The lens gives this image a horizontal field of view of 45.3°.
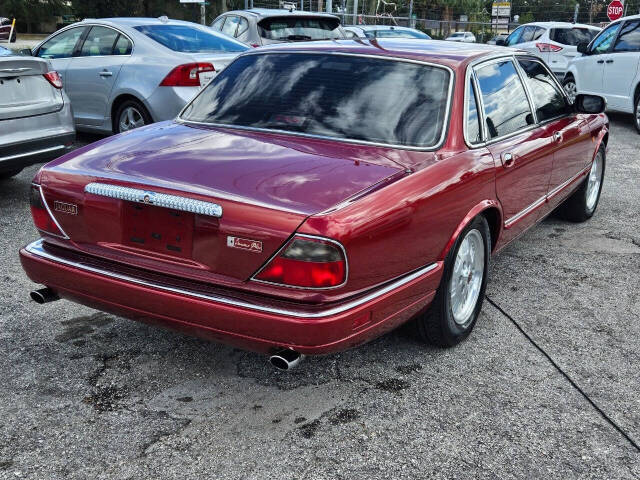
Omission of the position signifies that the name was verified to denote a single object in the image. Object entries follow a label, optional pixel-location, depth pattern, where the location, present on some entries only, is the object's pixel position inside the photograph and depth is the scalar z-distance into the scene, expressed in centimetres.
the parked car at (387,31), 1486
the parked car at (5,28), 1880
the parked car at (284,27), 1144
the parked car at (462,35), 3899
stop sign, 2751
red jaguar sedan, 288
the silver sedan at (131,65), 795
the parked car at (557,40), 1755
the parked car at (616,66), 1161
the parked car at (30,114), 605
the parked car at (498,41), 1974
